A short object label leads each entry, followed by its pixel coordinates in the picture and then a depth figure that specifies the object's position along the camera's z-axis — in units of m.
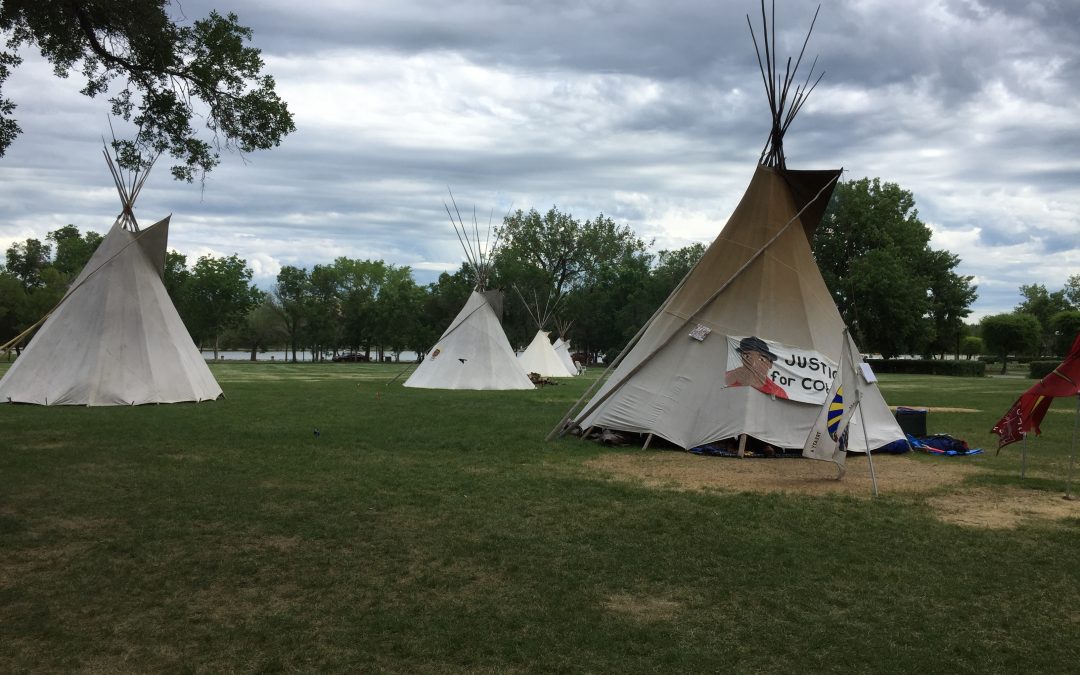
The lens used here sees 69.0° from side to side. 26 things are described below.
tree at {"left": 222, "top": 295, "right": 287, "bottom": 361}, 82.81
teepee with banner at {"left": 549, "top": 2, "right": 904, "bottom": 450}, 13.35
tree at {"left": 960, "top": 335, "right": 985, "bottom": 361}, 96.56
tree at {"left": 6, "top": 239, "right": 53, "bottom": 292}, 74.31
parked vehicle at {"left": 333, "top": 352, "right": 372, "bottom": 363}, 77.86
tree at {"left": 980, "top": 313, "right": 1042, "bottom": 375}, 60.72
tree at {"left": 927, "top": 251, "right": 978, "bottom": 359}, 62.34
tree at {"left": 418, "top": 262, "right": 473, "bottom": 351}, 72.25
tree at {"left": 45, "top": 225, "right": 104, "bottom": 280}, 67.75
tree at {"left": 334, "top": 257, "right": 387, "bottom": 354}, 75.25
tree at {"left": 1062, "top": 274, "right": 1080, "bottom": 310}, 101.00
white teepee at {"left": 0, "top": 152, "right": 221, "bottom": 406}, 19.70
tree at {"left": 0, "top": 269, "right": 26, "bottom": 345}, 58.19
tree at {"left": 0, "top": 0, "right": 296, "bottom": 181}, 9.20
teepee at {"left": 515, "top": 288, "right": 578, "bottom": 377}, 42.59
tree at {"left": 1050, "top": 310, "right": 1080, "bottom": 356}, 55.25
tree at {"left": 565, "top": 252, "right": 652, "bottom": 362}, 68.12
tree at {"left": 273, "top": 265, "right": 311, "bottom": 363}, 74.94
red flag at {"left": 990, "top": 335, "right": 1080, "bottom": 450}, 9.84
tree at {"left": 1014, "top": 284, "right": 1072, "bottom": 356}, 88.50
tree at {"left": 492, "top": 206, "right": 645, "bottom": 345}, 77.88
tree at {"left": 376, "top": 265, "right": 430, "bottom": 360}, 72.69
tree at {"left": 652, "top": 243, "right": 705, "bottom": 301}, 67.19
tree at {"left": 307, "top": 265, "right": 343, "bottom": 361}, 74.00
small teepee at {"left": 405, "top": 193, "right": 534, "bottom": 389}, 29.19
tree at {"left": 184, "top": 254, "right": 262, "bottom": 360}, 66.12
